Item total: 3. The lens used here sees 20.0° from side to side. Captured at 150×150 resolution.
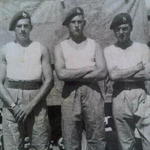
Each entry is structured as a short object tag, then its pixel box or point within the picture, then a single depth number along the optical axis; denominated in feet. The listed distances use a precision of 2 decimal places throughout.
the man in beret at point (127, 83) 15.83
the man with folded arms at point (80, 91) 15.52
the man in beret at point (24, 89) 15.66
